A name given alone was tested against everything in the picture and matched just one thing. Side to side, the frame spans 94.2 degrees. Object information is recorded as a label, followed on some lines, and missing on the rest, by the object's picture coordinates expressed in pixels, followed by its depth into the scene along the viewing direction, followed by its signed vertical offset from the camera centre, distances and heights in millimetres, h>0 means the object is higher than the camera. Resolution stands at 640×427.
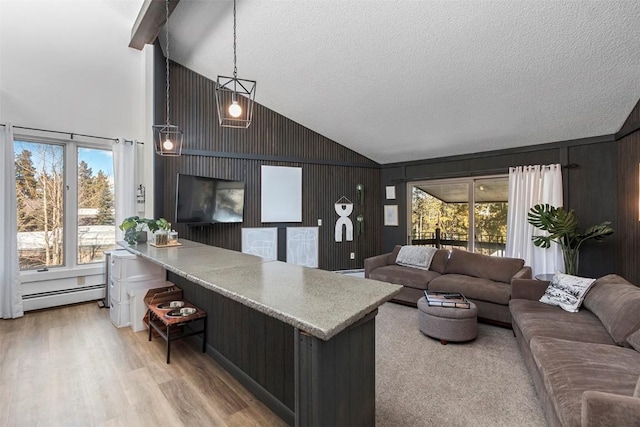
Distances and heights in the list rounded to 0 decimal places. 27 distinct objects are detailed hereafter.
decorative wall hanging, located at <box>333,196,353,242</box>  6324 -41
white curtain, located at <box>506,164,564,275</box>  4402 +149
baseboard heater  3988 -1148
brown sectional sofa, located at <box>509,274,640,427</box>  1280 -918
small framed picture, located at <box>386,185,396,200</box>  6548 +511
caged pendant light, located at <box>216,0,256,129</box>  2289 +1432
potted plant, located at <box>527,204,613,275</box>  3893 -223
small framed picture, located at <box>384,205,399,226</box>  6504 -2
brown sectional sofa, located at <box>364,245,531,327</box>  3648 -904
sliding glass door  5156 +26
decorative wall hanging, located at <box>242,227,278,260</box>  5484 -487
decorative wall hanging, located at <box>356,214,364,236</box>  6453 -196
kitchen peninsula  1267 -640
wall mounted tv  4504 +253
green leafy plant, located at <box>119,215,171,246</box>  3494 -133
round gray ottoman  3111 -1154
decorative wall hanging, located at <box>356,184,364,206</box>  6476 +461
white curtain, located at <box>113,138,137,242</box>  4496 +579
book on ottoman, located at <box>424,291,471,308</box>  3207 -961
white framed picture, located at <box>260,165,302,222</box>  5648 +415
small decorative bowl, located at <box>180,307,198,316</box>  2703 -878
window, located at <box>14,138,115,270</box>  4070 +197
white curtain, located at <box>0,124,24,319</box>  3664 -234
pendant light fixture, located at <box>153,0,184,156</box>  3477 +1210
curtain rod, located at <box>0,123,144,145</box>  3810 +1164
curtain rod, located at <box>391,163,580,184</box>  4406 +742
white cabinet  3346 -723
